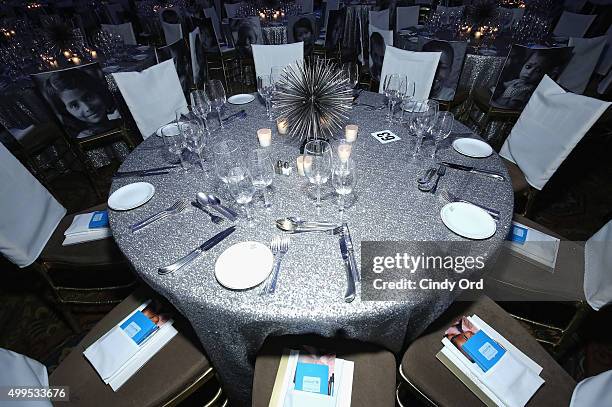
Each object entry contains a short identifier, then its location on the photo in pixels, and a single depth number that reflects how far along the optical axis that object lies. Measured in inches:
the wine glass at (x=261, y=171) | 46.2
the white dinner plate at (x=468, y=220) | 41.1
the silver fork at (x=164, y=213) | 44.6
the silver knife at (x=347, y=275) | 34.7
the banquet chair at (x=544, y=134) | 63.5
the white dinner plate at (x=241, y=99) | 80.7
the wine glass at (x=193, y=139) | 56.8
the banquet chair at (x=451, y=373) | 39.9
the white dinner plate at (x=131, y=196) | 48.5
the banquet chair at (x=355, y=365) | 38.3
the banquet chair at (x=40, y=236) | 57.2
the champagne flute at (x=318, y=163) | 45.9
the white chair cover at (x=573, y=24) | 145.6
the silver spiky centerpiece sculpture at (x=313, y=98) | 55.4
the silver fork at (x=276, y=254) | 36.0
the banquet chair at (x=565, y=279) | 49.8
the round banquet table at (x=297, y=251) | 34.8
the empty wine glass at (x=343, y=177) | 44.4
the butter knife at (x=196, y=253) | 38.1
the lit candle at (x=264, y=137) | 60.6
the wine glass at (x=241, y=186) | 44.6
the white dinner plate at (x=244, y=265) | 36.2
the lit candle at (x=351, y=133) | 61.8
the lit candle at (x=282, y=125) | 62.4
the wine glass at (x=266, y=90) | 73.8
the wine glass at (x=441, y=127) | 56.1
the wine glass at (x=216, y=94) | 69.7
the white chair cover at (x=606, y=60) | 137.3
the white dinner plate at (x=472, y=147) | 57.2
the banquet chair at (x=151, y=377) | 41.3
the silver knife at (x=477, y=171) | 51.4
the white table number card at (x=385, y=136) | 62.9
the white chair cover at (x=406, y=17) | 173.0
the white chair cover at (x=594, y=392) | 31.7
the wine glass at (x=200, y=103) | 69.5
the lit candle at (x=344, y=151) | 50.0
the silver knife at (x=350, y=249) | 37.0
